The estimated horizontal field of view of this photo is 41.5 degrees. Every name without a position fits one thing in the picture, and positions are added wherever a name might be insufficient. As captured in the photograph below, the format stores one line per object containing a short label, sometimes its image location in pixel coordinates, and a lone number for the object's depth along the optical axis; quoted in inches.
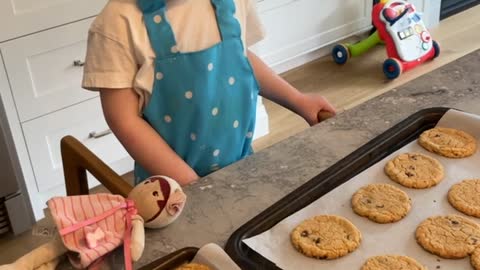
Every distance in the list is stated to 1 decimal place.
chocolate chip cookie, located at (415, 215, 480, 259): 24.6
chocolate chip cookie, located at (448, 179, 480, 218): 26.7
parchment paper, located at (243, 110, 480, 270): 24.7
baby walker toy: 99.0
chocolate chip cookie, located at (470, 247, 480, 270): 23.8
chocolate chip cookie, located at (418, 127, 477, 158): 30.2
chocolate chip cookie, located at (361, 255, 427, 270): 23.9
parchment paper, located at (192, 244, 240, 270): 23.5
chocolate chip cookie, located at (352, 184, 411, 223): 26.6
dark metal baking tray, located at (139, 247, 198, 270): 23.7
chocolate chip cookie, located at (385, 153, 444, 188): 28.5
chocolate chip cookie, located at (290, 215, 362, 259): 24.8
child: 32.7
